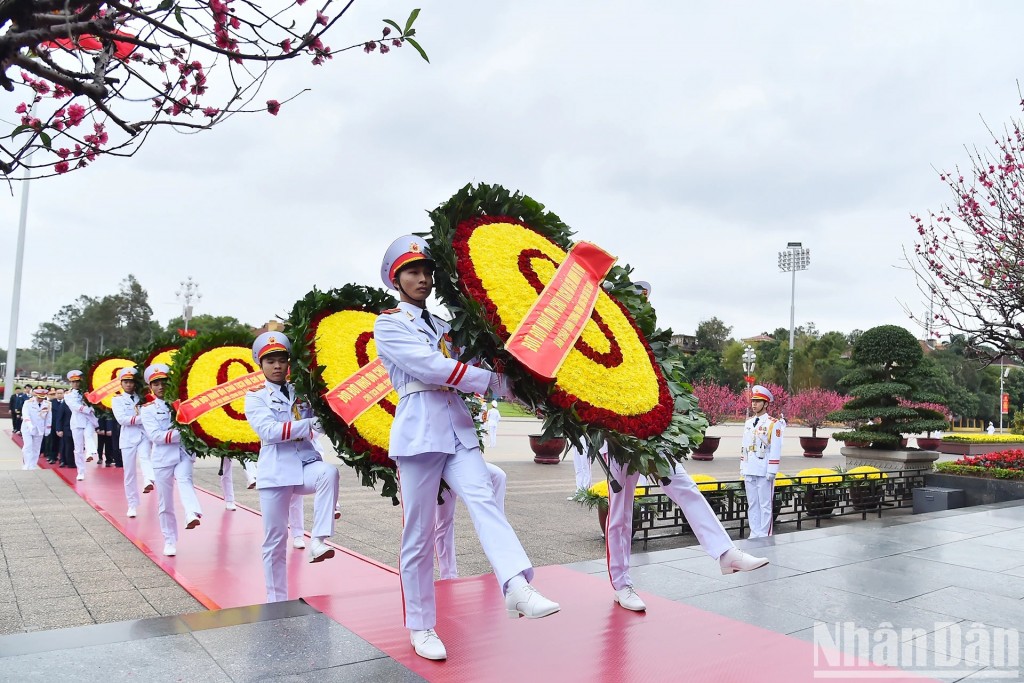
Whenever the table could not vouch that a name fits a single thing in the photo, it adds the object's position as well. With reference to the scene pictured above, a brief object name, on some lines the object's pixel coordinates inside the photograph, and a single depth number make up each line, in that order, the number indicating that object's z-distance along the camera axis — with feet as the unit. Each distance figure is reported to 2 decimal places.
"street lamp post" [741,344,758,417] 134.10
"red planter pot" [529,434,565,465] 66.59
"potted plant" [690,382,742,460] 94.63
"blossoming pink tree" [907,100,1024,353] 39.06
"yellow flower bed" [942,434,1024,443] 75.77
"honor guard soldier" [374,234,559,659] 12.19
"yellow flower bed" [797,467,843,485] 37.01
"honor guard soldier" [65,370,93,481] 48.78
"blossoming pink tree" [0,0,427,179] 9.09
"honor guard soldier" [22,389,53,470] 54.08
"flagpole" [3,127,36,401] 94.48
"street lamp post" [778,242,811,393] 172.24
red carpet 11.94
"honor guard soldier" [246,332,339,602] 17.74
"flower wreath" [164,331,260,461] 23.29
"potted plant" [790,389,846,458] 94.17
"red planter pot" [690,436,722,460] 76.28
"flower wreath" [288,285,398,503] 16.65
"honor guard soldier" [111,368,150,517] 35.81
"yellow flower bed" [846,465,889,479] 40.55
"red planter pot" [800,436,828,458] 87.35
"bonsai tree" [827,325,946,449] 53.31
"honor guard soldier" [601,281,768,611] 13.12
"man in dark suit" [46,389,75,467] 52.95
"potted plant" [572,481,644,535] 29.25
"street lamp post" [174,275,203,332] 143.73
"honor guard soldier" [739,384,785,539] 31.14
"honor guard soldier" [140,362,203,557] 25.76
